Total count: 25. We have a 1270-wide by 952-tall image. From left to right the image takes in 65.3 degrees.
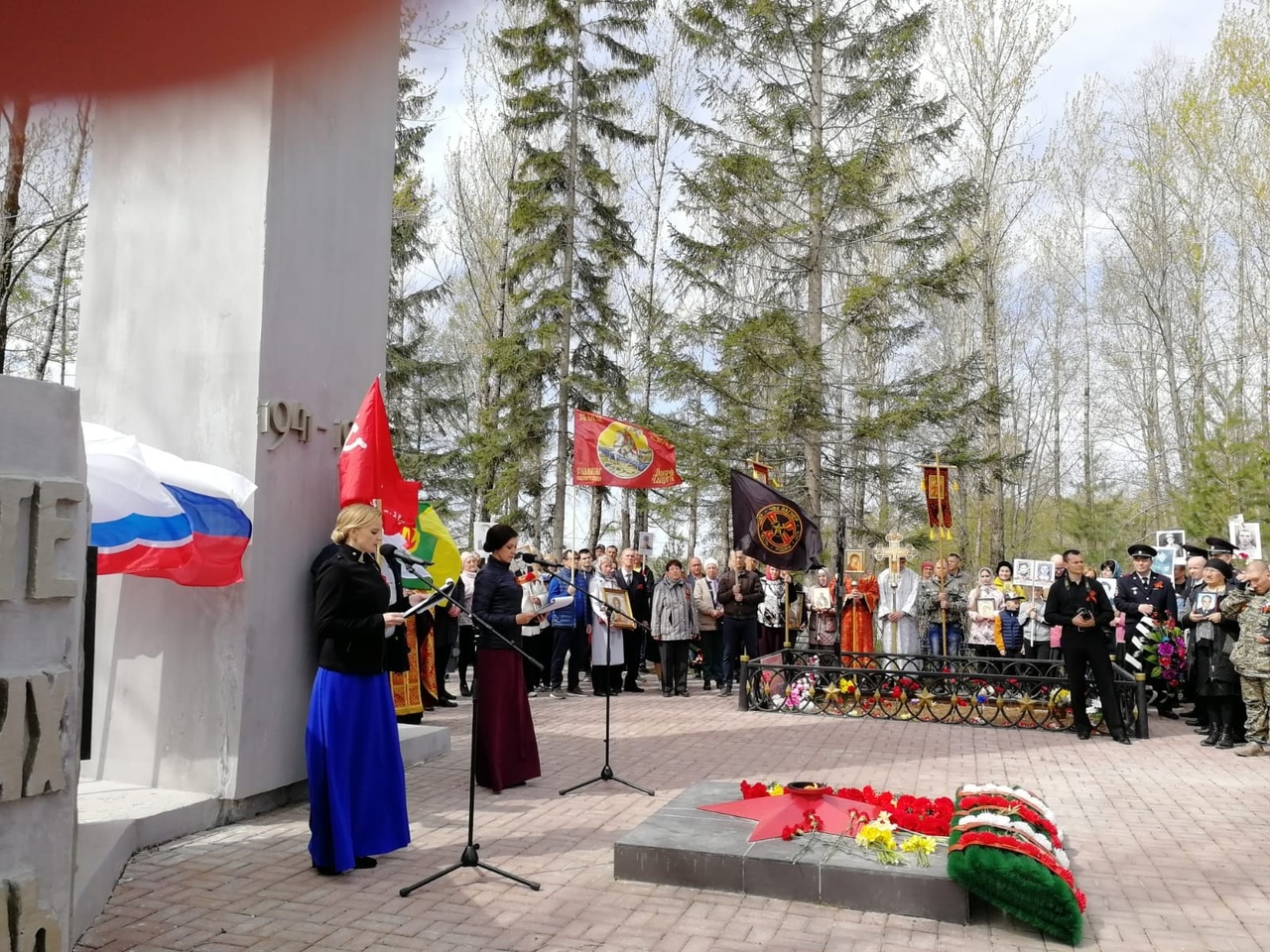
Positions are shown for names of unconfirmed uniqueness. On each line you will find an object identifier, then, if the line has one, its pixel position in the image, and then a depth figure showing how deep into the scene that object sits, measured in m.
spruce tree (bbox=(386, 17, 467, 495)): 23.22
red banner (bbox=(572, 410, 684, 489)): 14.68
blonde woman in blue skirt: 5.43
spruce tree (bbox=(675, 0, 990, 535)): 19.94
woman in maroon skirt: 7.57
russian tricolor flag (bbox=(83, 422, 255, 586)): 5.58
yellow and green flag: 9.43
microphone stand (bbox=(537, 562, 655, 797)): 7.55
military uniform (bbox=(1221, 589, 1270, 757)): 9.53
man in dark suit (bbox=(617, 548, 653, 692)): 14.64
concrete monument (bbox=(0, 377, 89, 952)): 3.40
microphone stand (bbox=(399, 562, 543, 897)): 5.14
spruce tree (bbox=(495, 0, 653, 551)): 23.72
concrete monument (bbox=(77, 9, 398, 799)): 6.37
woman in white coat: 12.73
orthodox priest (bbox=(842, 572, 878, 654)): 15.24
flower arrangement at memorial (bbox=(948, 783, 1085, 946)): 4.68
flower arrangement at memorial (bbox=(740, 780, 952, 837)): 5.65
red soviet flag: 6.74
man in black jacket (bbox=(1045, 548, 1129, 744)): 10.16
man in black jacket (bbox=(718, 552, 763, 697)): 14.05
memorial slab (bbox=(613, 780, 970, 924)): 5.02
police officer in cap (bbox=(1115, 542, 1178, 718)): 12.76
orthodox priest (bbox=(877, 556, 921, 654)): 14.32
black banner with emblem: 13.20
